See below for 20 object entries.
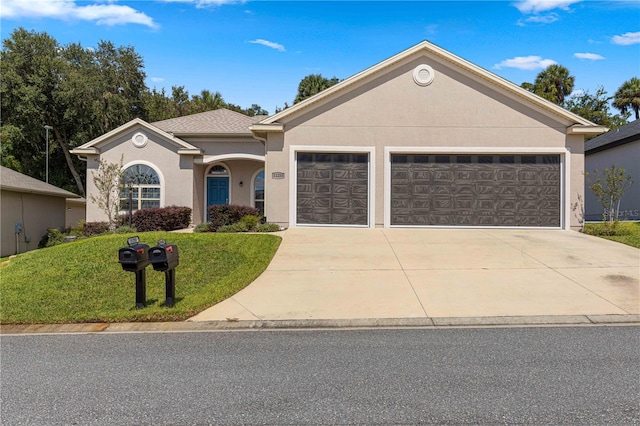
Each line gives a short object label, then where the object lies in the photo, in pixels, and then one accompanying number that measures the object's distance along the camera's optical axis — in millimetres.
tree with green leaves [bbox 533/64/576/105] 35281
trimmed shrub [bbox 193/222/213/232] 14687
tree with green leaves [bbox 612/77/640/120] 37969
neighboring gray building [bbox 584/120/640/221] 19328
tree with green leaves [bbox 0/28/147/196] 32375
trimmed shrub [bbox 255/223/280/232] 14227
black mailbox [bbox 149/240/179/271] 6867
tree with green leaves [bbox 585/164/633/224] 14500
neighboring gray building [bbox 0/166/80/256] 18906
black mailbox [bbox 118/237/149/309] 6660
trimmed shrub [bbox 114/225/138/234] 15176
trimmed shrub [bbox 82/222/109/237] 17516
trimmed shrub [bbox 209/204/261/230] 14852
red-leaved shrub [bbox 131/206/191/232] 16047
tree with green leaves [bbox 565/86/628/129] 35500
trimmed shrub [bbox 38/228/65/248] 20088
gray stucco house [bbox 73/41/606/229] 14977
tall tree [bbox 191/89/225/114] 43734
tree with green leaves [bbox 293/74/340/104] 35062
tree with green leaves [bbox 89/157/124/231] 17562
